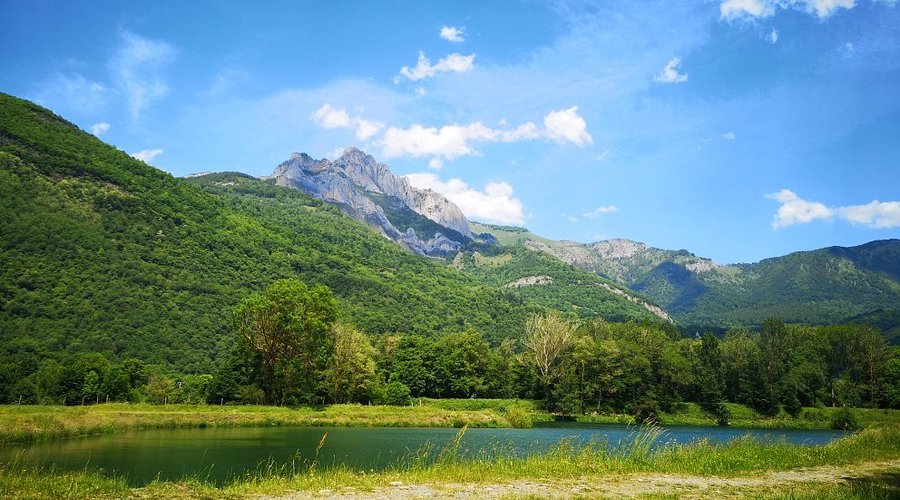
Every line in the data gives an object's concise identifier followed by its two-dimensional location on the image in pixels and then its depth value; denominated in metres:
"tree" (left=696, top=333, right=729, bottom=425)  79.69
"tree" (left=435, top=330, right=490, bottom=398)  87.50
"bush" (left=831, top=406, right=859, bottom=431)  70.62
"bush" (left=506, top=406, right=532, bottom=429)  58.31
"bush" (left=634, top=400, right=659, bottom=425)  76.38
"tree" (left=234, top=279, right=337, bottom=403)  58.31
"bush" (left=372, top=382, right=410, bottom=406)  72.44
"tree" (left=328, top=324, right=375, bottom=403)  69.94
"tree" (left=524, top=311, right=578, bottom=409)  83.12
